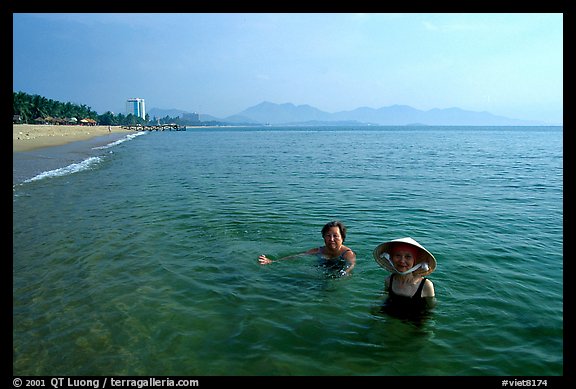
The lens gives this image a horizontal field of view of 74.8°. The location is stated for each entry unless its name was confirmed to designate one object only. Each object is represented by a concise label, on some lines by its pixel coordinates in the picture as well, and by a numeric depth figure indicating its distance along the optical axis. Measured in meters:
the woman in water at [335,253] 7.75
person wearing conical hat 5.93
